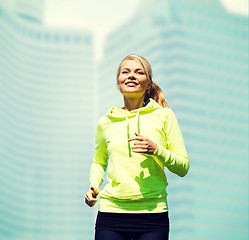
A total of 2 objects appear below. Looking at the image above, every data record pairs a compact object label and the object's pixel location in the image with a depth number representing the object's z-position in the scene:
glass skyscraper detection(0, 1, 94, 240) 112.25
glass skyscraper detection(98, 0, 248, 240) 97.62
